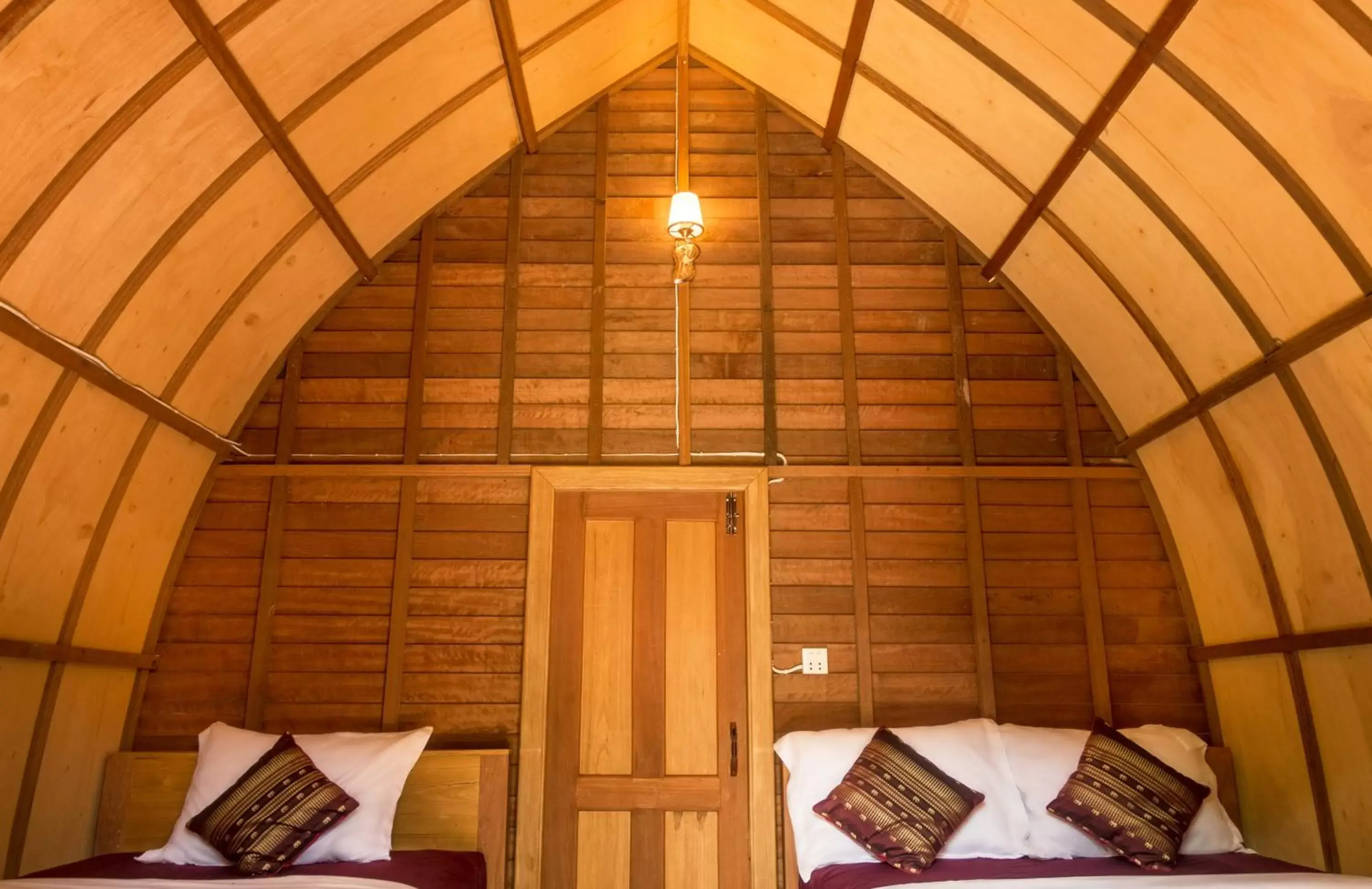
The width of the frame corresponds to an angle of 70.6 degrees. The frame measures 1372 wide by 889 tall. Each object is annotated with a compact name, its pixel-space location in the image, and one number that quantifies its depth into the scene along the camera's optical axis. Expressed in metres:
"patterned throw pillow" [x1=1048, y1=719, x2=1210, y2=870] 3.29
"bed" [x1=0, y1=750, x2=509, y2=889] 3.61
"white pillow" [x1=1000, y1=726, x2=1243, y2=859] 3.43
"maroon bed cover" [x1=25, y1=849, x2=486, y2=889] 3.11
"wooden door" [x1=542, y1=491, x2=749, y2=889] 3.79
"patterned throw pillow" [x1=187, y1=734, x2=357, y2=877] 3.21
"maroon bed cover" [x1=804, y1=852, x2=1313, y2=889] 3.10
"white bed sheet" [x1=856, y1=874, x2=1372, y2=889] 2.67
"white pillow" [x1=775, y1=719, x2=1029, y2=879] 3.41
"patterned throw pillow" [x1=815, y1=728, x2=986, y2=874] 3.29
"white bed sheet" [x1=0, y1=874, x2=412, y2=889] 2.71
